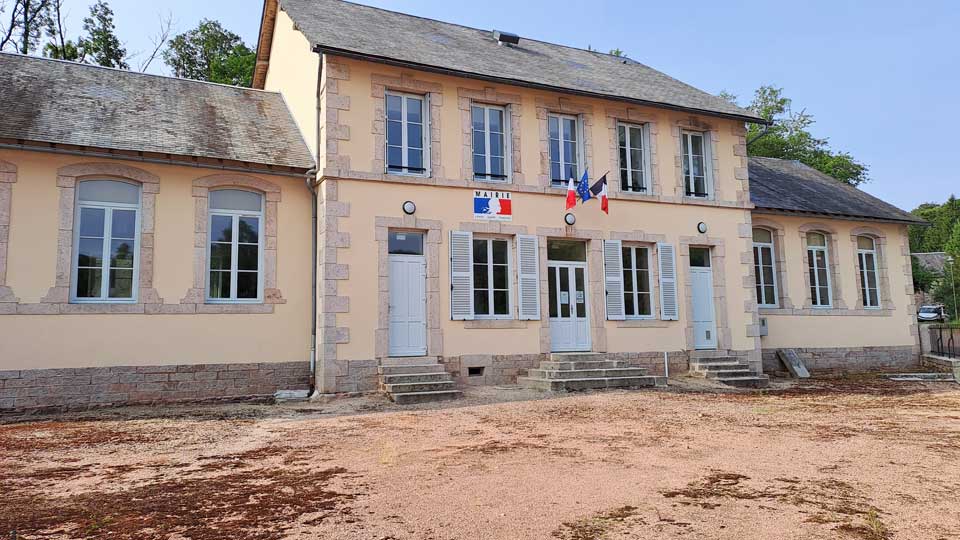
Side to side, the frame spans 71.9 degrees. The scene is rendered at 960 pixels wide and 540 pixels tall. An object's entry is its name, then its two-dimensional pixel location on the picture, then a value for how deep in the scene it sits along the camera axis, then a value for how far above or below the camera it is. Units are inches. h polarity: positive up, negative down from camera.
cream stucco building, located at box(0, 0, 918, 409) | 349.7 +69.5
